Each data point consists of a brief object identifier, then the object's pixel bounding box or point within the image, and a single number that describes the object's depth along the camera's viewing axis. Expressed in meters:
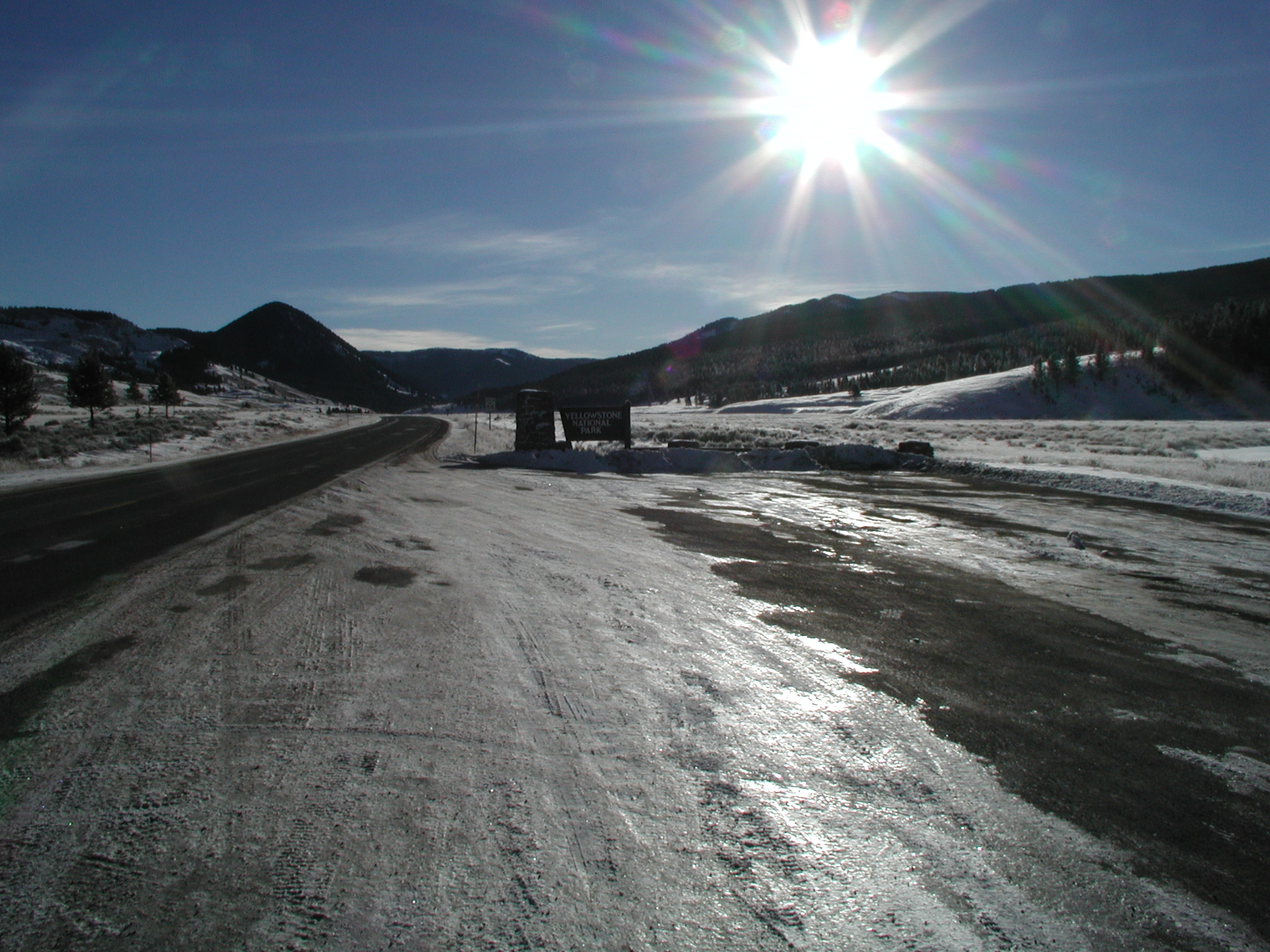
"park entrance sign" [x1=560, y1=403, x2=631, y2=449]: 22.42
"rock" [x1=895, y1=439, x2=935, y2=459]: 22.67
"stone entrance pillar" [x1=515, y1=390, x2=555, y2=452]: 21.64
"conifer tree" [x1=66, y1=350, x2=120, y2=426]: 44.31
